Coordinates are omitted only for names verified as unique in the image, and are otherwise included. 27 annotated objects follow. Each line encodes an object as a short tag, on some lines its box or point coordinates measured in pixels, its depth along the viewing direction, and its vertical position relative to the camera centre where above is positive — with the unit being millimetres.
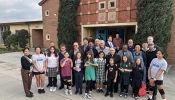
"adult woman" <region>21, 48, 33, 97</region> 4188 -803
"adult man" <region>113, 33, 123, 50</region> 7019 +61
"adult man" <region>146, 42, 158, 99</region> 4164 -324
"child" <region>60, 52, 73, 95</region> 4422 -790
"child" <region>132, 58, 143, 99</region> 4125 -926
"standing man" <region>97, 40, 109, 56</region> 4893 -197
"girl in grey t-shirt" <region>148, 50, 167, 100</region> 3600 -753
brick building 8164 +1640
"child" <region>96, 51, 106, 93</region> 4375 -816
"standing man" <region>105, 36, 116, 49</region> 5633 -29
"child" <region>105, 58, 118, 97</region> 4217 -910
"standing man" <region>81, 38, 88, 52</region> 5266 -57
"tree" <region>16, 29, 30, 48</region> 15216 +530
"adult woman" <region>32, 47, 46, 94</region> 4383 -744
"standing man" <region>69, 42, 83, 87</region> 4654 -281
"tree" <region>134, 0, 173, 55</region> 6539 +1035
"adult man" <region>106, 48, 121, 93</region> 4291 -443
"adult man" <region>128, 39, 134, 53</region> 4800 -129
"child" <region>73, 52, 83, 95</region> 4398 -848
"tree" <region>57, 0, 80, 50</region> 10211 +1547
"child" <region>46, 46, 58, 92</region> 4652 -661
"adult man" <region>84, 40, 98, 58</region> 4771 -197
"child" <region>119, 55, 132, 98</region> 4191 -839
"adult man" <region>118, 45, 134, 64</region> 4441 -316
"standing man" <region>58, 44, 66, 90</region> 4672 -356
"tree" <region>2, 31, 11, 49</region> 17688 +1110
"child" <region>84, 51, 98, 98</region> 4352 -847
